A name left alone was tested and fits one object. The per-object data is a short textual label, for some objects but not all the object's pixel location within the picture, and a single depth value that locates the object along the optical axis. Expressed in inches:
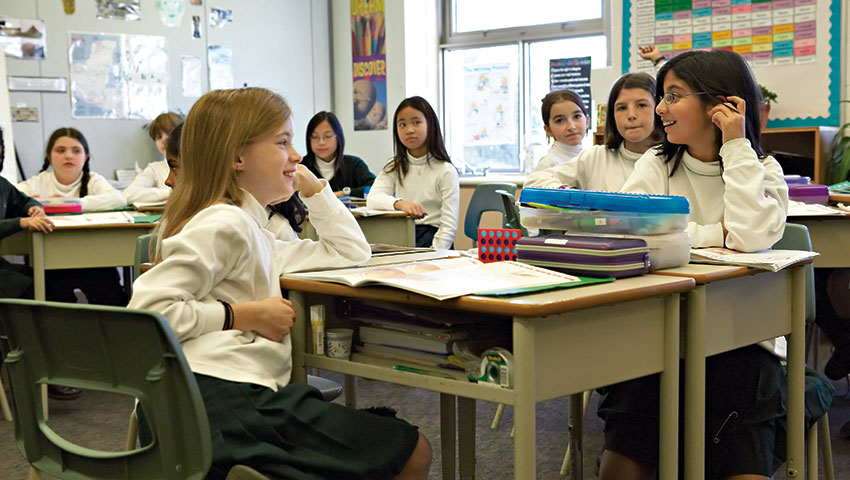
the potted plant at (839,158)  164.9
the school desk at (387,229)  143.2
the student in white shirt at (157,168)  199.3
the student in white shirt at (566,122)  146.8
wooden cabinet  168.1
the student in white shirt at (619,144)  110.0
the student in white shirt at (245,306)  51.1
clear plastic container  59.2
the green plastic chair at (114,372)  44.7
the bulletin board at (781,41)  177.2
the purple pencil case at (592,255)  54.8
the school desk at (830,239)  104.4
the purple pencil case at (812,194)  117.0
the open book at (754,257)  60.5
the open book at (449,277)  50.5
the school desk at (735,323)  57.5
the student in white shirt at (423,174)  164.7
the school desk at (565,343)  46.7
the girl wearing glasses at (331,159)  184.5
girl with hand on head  67.1
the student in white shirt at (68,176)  177.6
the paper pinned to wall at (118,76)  214.7
